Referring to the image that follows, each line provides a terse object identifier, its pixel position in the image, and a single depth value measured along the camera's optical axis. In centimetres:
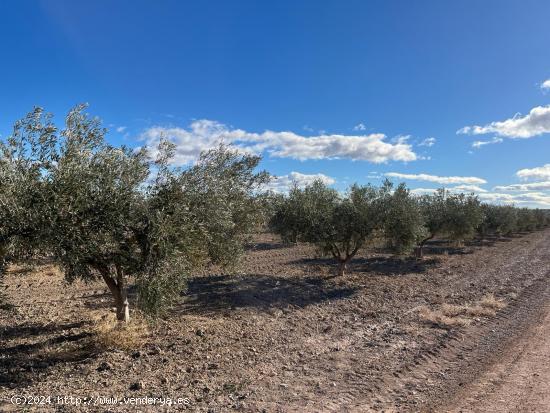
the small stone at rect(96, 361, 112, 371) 951
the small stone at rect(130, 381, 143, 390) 852
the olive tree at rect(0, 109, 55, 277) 832
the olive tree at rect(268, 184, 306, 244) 2295
